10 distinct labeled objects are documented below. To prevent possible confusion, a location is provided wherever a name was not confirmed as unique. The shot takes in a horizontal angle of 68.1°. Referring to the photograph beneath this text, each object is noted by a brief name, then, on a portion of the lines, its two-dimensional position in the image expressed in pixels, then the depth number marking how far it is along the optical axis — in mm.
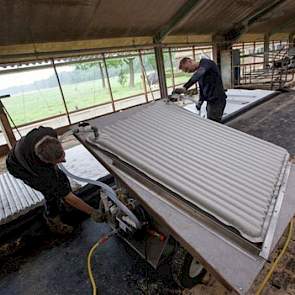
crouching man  1339
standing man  2545
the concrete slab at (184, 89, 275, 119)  4361
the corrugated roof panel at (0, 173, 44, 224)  1797
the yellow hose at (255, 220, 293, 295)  1172
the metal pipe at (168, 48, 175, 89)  6578
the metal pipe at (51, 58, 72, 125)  4684
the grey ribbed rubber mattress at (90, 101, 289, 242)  823
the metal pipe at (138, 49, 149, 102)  5888
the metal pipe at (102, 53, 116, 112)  5312
